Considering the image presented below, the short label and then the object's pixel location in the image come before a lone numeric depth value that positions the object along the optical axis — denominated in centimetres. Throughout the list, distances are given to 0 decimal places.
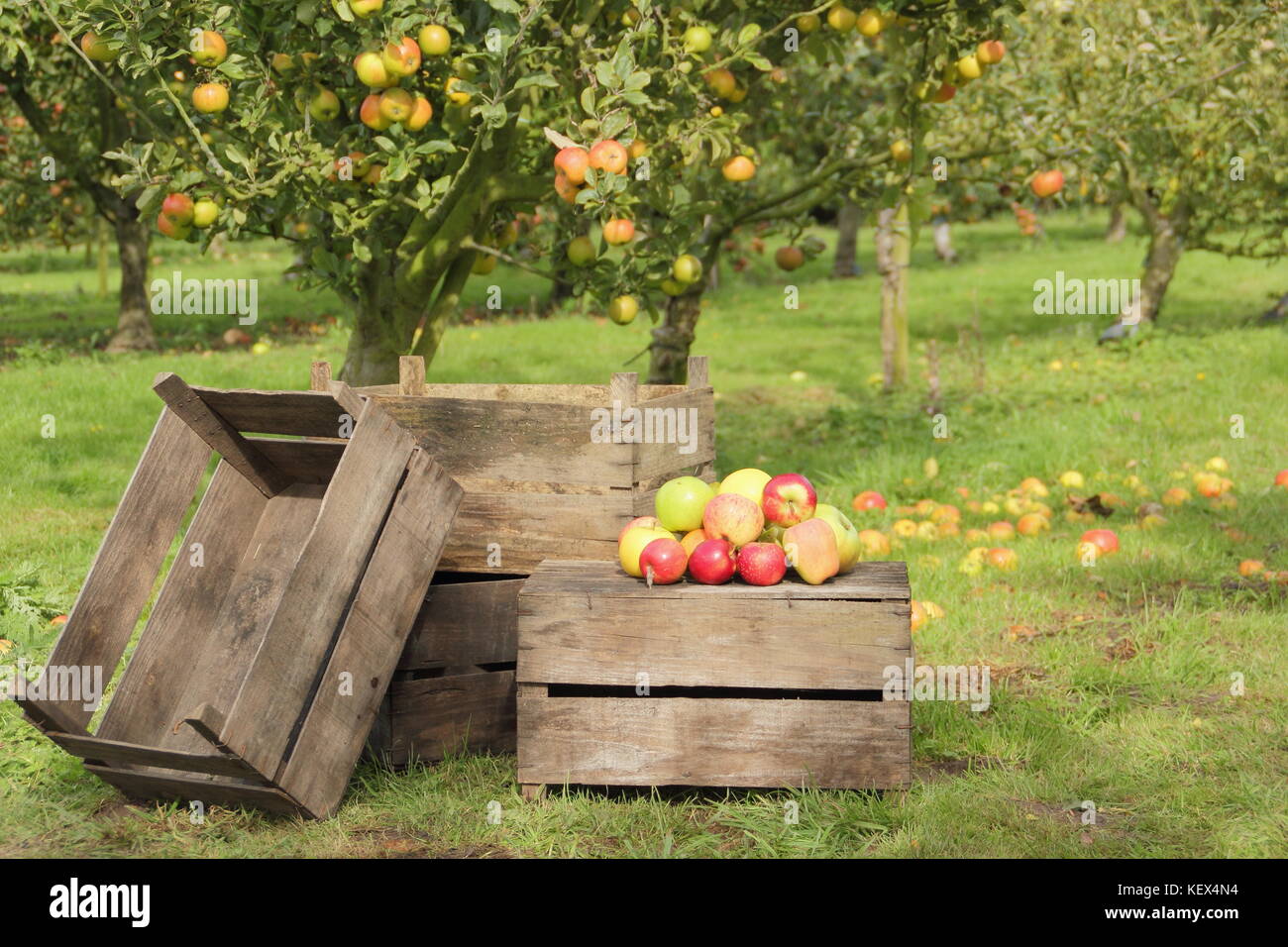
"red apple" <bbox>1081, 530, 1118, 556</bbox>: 596
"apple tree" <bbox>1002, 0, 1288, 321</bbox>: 861
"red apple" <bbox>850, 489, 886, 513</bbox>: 668
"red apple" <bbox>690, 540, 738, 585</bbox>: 369
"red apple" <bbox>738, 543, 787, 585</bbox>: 369
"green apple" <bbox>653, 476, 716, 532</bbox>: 390
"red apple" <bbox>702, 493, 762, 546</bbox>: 377
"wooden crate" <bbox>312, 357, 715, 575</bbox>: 418
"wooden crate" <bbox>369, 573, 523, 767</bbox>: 403
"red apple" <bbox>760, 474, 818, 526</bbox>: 386
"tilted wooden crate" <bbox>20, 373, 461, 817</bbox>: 349
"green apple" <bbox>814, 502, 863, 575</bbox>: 381
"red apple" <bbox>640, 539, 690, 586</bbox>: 366
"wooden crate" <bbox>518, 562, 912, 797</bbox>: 361
